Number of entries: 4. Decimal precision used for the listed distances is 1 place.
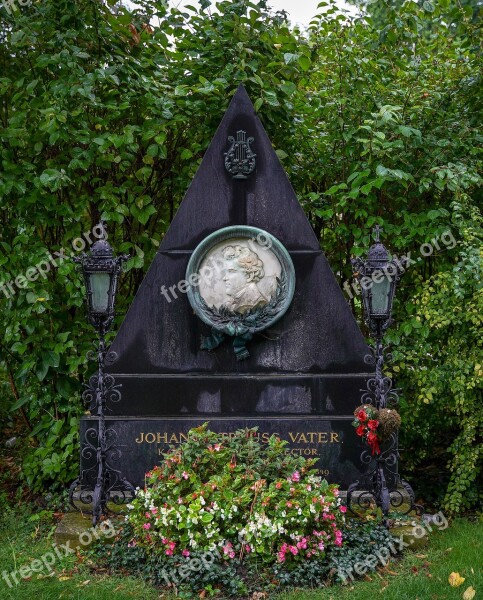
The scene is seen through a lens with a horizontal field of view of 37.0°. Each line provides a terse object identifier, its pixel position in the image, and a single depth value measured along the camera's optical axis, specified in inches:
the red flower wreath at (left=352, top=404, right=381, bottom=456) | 200.5
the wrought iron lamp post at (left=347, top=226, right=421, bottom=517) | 199.8
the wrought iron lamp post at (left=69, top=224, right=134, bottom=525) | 200.8
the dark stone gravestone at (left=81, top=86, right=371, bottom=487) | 225.5
